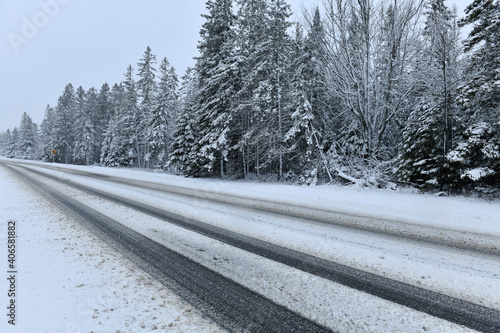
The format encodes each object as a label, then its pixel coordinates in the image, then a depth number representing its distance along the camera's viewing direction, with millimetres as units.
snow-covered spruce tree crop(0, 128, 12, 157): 91312
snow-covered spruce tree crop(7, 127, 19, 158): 84062
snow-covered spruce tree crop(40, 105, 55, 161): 60344
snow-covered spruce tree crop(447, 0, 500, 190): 10070
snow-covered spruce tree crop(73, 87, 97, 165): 52631
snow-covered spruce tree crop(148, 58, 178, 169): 34219
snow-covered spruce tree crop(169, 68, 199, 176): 23438
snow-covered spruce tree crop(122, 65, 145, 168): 40969
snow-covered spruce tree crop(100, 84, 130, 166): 42250
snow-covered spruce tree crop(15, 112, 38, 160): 73250
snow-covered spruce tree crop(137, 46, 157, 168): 38625
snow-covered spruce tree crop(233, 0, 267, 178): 18609
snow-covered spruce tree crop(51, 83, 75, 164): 56781
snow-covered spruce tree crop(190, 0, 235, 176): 19000
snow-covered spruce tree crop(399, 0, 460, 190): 11117
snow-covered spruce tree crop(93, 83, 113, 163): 58747
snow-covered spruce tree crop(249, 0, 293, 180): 17953
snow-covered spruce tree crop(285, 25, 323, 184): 16375
